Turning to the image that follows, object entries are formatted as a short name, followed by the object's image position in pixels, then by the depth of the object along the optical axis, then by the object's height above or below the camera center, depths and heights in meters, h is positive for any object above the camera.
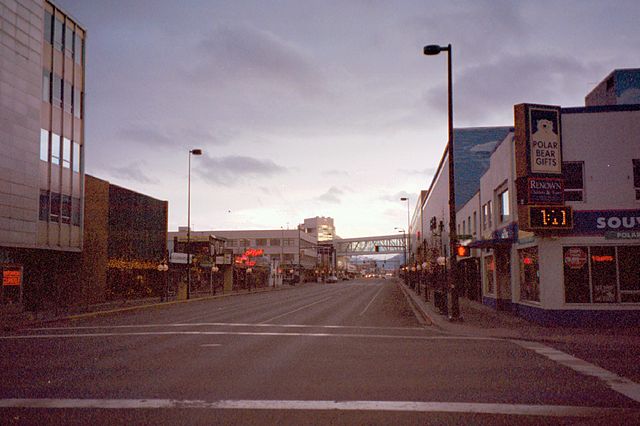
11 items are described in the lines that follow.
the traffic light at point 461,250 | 22.86 +0.25
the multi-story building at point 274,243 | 125.68 +3.21
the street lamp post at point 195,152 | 43.09 +8.30
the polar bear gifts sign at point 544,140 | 21.58 +4.58
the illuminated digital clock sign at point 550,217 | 20.78 +1.46
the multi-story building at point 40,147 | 29.25 +6.42
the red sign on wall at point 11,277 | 28.92 -1.04
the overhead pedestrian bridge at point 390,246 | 190.77 +3.60
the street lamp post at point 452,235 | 22.56 +0.88
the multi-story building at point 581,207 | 21.03 +1.86
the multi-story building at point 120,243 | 37.91 +1.07
